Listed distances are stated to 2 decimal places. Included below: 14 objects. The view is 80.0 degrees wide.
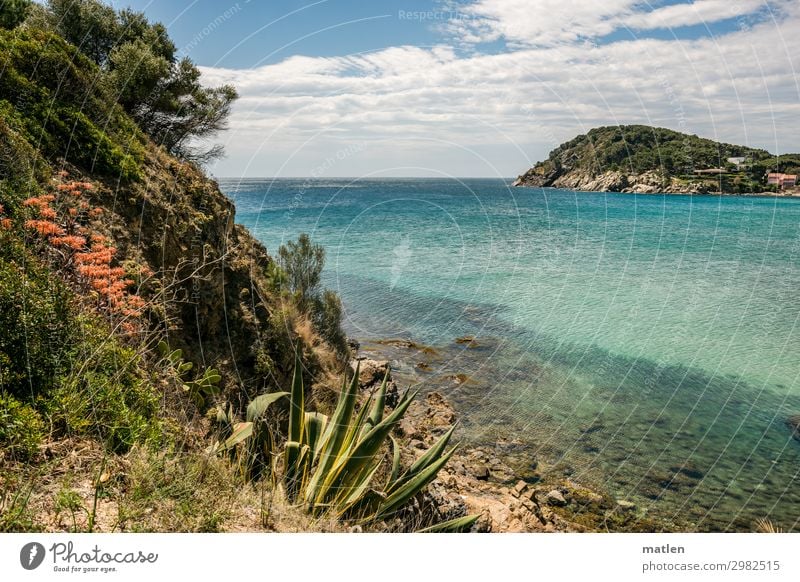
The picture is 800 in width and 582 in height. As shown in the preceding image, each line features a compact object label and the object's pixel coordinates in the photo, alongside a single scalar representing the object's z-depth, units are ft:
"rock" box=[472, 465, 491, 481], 29.96
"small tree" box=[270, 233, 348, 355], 37.86
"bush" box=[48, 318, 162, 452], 11.60
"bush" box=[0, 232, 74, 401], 11.53
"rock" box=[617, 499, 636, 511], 27.58
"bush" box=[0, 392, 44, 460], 10.11
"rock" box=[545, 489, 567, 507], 27.78
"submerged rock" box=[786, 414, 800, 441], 36.07
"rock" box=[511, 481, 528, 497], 28.28
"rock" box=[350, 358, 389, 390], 36.35
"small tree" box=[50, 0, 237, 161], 32.58
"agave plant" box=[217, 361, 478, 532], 14.92
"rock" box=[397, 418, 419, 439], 33.01
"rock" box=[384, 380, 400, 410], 35.45
